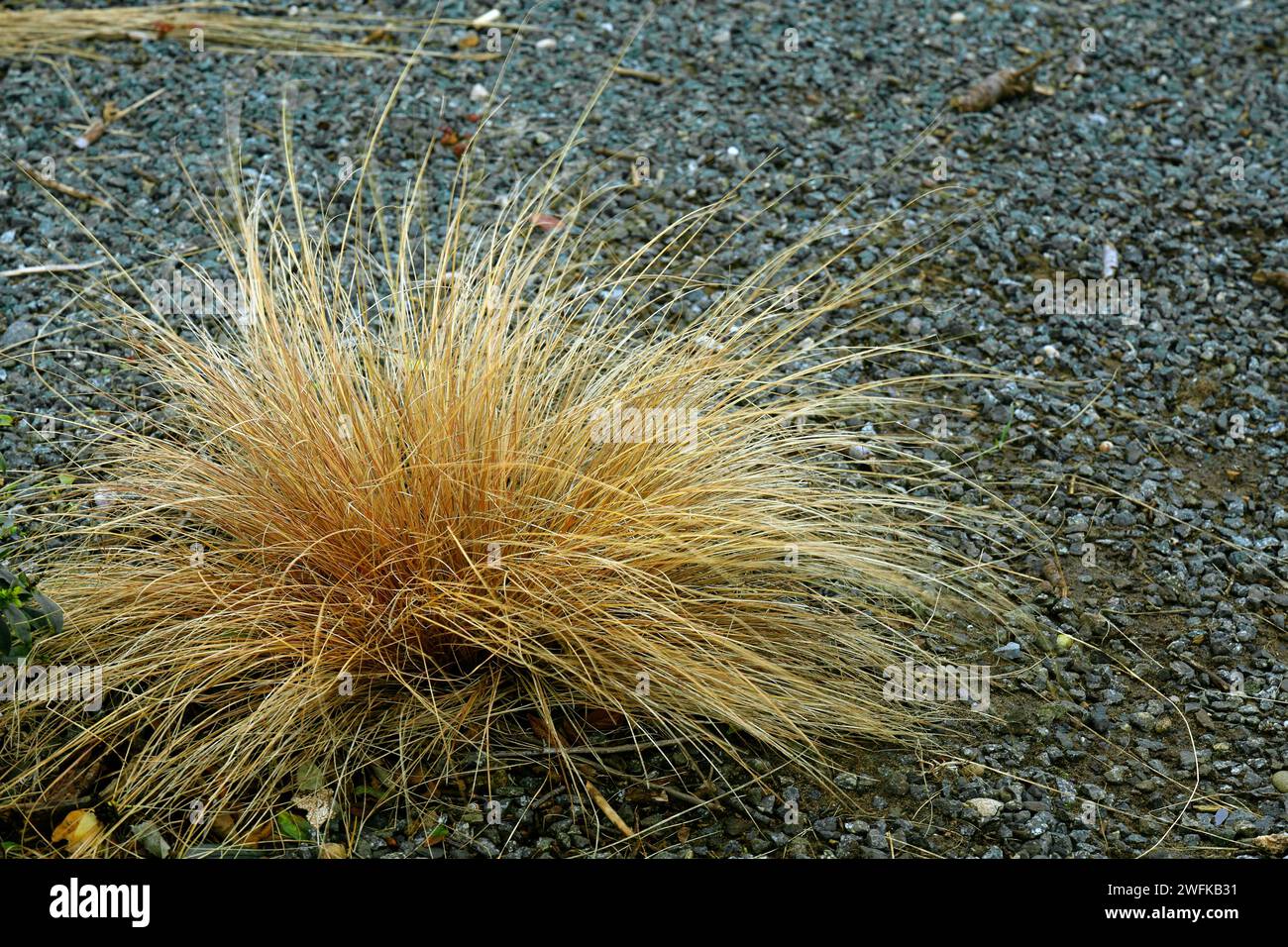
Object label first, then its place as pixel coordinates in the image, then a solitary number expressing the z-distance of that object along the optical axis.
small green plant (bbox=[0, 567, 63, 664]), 2.11
